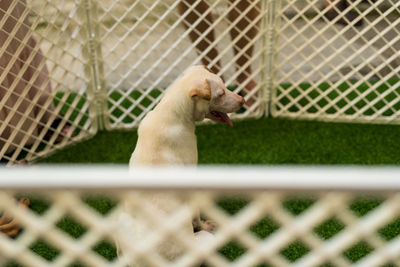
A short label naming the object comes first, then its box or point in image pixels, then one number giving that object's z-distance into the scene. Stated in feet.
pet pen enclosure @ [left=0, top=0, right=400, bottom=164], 12.05
